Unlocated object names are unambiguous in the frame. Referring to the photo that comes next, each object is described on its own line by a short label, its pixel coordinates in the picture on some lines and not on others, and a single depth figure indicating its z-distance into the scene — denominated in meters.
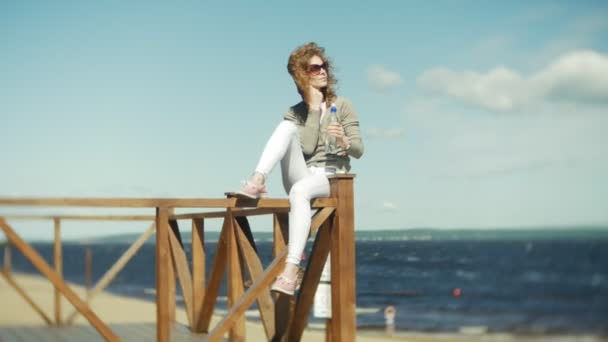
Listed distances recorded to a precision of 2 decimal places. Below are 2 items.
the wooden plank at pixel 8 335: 5.44
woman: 3.54
